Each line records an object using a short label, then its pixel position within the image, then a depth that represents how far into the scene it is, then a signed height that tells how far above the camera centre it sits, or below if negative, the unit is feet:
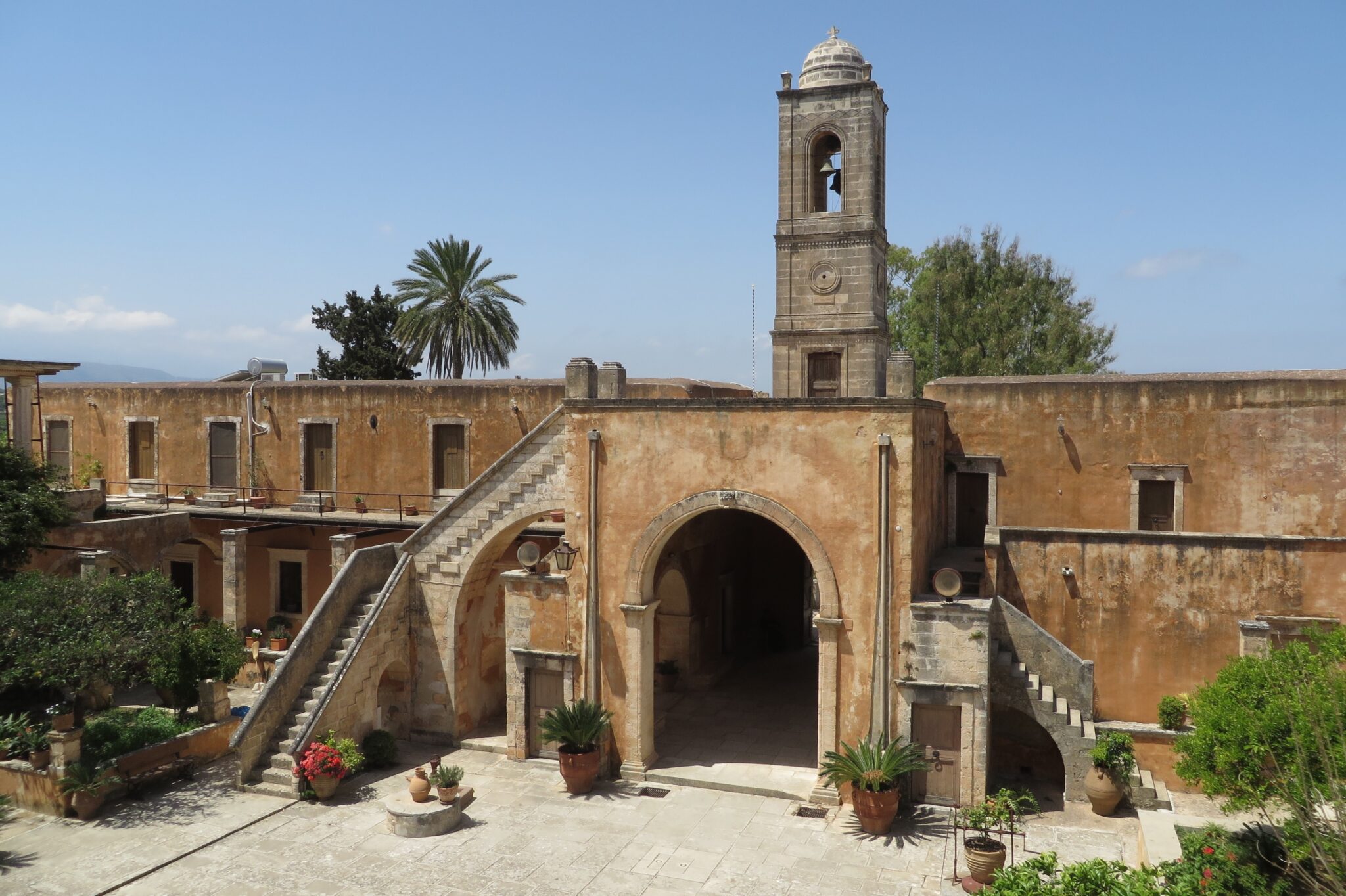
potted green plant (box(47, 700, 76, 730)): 54.34 -17.06
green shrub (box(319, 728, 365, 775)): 57.36 -20.02
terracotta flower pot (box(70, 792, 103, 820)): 52.42 -21.32
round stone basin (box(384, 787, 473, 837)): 51.16 -21.53
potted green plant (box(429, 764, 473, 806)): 52.95 -20.21
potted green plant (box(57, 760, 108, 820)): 52.39 -20.38
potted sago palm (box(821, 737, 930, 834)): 50.29 -18.86
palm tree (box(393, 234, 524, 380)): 123.54 +14.95
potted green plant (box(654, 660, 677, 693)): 75.92 -20.13
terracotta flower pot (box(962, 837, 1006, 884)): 43.86 -20.18
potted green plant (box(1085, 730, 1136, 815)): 52.08 -19.10
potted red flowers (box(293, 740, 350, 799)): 55.06 -20.28
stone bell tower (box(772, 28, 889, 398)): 75.61 +15.63
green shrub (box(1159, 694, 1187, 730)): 56.65 -17.15
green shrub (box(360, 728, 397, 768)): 60.90 -21.09
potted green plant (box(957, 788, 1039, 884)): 44.04 -19.90
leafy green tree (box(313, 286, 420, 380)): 137.80 +12.13
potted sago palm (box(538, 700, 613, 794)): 56.54 -18.95
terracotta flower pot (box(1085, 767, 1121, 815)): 52.01 -20.20
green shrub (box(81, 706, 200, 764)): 56.29 -19.20
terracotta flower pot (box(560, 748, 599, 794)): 56.44 -20.71
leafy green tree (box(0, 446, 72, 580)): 64.23 -5.97
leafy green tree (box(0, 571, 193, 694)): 52.60 -12.05
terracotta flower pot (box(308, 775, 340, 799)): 55.21 -21.22
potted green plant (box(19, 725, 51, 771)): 54.13 -18.89
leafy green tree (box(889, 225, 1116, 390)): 124.16 +14.74
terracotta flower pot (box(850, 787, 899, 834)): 50.14 -20.44
